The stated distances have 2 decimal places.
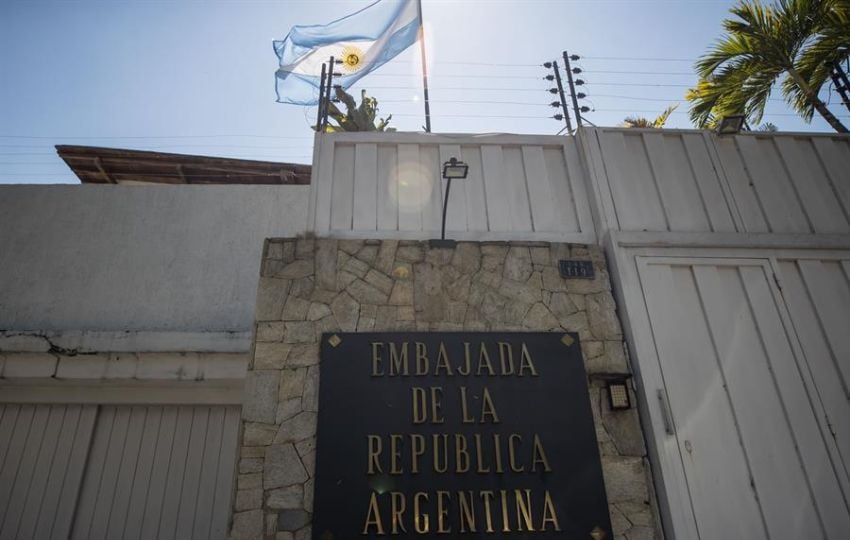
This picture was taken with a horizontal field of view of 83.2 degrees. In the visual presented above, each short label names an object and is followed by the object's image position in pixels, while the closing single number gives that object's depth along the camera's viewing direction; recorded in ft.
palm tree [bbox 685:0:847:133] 25.40
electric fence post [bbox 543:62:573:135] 18.81
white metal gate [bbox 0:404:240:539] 17.11
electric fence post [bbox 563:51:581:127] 18.68
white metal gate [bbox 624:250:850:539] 12.30
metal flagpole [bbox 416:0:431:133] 22.59
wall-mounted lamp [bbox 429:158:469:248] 14.17
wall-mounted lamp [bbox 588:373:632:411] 13.28
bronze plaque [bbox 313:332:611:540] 11.90
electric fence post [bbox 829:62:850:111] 24.56
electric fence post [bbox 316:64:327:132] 18.56
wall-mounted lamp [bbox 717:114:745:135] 17.08
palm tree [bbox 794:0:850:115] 23.94
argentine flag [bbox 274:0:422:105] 28.35
